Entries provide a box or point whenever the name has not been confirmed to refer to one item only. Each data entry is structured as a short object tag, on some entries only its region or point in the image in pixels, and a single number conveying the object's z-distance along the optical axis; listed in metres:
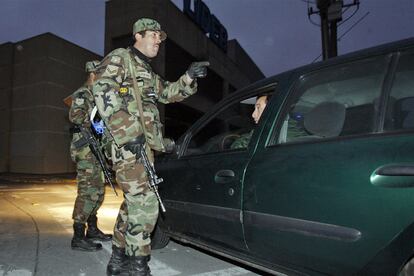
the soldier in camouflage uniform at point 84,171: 3.69
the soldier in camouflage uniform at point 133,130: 2.77
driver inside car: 2.97
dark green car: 1.66
